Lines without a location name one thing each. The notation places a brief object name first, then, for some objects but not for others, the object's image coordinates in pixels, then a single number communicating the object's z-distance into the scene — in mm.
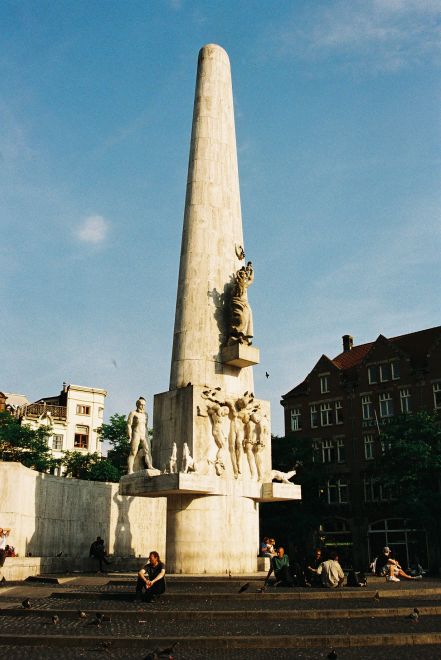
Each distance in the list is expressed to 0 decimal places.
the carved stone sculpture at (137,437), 17750
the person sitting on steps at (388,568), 16406
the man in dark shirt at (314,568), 13922
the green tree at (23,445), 42062
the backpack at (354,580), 14125
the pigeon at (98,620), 9547
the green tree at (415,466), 35469
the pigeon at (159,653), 7313
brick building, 44531
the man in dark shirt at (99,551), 20062
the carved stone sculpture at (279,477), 18891
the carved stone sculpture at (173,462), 16828
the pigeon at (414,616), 10125
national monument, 17094
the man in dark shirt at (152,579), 11586
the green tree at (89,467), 41094
